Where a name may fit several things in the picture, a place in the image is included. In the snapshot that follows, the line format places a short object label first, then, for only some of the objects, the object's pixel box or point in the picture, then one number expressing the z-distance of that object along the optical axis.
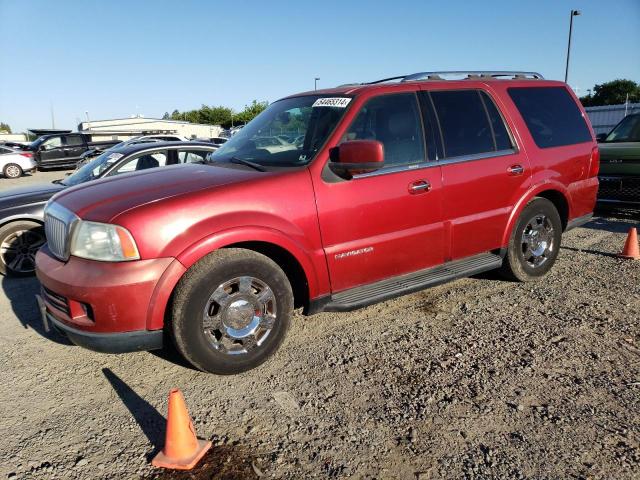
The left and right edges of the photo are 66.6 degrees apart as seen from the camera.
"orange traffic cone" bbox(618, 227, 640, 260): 5.59
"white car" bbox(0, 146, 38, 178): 21.75
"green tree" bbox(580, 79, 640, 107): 59.58
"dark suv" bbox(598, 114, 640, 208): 7.38
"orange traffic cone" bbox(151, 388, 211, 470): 2.40
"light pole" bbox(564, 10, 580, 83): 26.62
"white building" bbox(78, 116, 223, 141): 53.88
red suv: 2.98
